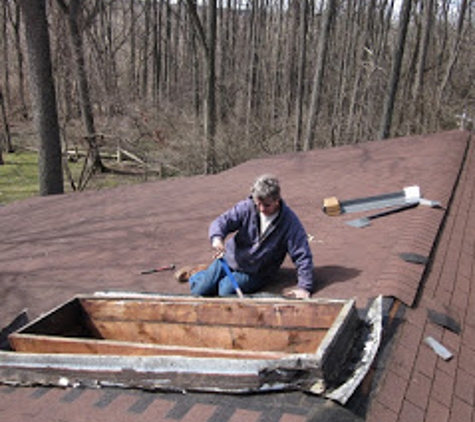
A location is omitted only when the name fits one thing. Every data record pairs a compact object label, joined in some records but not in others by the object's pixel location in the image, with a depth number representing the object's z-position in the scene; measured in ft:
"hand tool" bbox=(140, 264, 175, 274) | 17.24
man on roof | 12.37
